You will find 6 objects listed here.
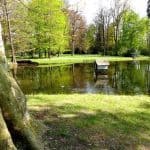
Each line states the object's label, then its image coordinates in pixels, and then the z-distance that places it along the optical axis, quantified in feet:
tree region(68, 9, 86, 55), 121.19
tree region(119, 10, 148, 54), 128.76
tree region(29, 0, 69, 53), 88.17
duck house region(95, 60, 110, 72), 62.76
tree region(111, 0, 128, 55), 129.97
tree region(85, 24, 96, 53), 141.17
